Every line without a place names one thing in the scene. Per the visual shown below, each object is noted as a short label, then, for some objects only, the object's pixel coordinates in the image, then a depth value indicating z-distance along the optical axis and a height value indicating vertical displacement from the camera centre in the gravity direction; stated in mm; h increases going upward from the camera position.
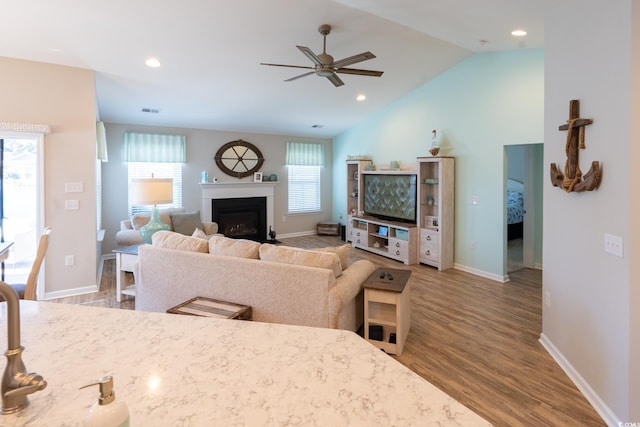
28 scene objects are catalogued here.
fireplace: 7203 +222
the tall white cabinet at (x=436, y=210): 5473 -116
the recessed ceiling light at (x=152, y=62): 4283 +1750
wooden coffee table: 2719 -844
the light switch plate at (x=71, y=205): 4262 -10
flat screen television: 6027 +136
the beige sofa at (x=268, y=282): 2729 -658
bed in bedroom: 7273 -125
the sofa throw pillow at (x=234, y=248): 3037 -387
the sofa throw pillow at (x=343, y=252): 3121 -439
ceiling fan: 3382 +1400
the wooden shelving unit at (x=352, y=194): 7430 +204
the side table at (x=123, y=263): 4137 -699
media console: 5871 -628
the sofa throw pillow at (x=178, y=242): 3246 -365
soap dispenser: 623 -377
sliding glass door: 4062 +62
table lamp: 4047 +119
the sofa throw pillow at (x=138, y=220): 5707 -266
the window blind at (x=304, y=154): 8265 +1196
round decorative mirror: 7445 +985
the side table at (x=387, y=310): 2879 -921
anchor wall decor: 2387 +382
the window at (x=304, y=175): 8344 +702
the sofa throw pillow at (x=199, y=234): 3821 -335
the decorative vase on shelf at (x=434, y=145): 5578 +942
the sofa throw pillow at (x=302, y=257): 2799 -437
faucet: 783 -391
